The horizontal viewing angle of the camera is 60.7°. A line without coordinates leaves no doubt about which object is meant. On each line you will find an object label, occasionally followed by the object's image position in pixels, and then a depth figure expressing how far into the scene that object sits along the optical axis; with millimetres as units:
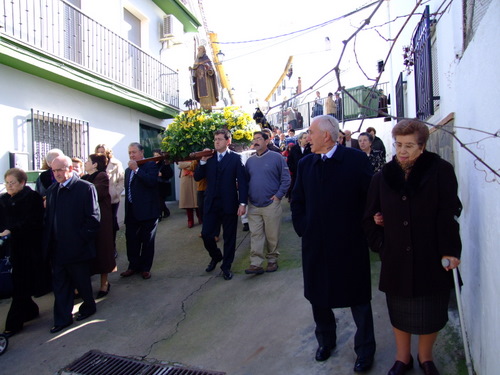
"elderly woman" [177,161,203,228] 8500
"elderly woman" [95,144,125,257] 6535
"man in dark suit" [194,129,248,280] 5586
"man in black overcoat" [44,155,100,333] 4578
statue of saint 9367
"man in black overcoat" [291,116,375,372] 3258
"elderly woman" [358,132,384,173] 5872
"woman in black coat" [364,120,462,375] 2691
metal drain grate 3678
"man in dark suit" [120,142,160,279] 5918
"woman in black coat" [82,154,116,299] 5180
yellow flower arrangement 7398
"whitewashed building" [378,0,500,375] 2299
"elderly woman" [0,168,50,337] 4551
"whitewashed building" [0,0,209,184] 7270
